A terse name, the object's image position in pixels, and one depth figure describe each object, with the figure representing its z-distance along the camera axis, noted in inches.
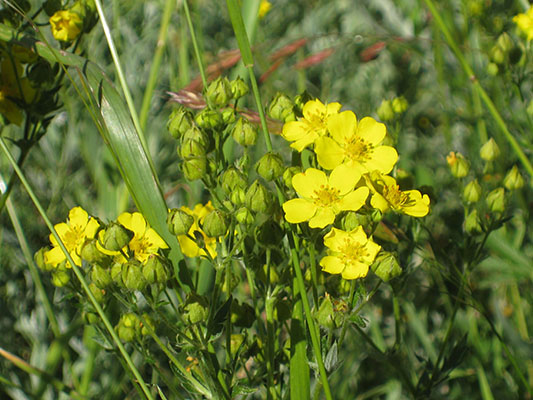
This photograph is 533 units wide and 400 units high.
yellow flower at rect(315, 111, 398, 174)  16.9
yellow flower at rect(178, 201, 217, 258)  17.3
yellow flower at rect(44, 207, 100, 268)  17.2
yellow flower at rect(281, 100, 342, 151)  17.1
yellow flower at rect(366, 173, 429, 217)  17.2
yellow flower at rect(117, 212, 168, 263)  17.4
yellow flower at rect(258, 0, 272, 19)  36.5
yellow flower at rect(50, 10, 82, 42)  18.7
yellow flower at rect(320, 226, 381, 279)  16.6
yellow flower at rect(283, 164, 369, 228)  16.5
